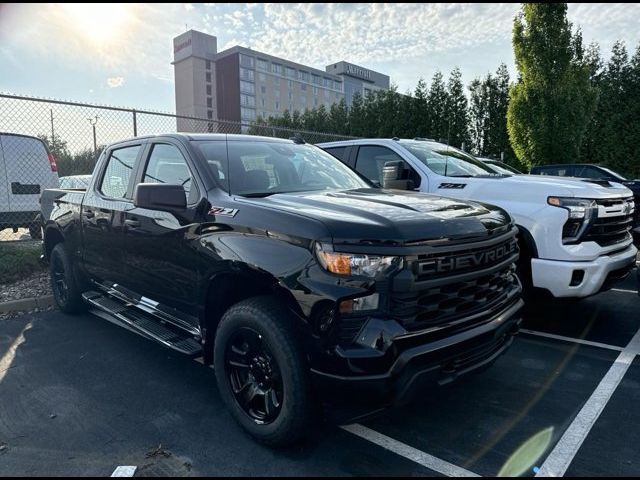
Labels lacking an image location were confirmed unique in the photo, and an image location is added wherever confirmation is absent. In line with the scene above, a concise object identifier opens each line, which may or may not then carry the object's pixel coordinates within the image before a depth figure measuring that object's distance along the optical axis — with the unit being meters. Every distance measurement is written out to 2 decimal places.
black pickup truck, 2.25
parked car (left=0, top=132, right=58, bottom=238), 7.86
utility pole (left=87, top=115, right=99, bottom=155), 8.17
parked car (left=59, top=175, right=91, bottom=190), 9.09
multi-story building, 78.75
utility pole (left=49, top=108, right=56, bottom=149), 8.61
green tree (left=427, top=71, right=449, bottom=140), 21.44
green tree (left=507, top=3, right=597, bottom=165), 15.01
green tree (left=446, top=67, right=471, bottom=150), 19.77
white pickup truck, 4.06
